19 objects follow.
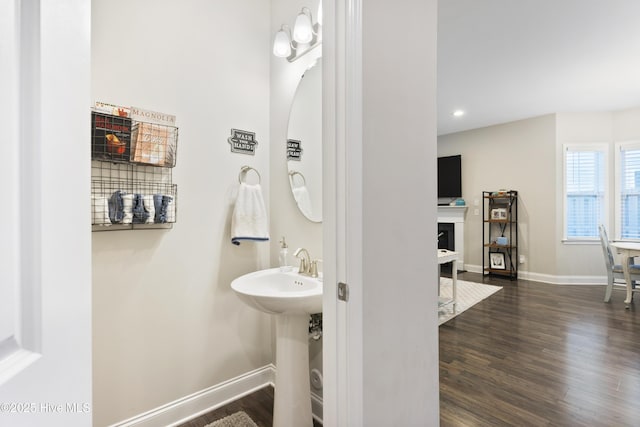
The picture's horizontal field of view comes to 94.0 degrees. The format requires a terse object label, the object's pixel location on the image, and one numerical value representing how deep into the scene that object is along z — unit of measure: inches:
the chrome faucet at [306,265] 66.4
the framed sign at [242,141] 73.8
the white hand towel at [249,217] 70.8
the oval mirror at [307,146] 70.4
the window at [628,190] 175.6
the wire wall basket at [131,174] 54.4
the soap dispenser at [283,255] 74.2
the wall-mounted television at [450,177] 231.9
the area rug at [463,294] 136.9
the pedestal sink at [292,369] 59.0
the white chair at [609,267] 147.8
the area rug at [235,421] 64.1
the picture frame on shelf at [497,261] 206.4
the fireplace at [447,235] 233.7
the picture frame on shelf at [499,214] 205.8
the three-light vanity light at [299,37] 66.2
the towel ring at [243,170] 75.2
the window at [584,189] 185.5
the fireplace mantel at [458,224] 227.1
